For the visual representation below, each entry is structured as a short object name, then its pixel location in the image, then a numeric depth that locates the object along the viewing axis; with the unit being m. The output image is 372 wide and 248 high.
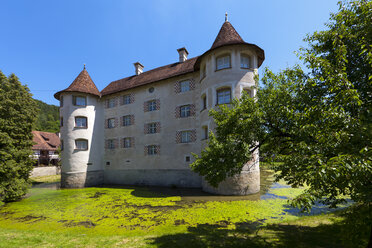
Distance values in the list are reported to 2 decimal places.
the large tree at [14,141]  12.80
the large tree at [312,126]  3.05
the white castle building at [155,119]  14.99
